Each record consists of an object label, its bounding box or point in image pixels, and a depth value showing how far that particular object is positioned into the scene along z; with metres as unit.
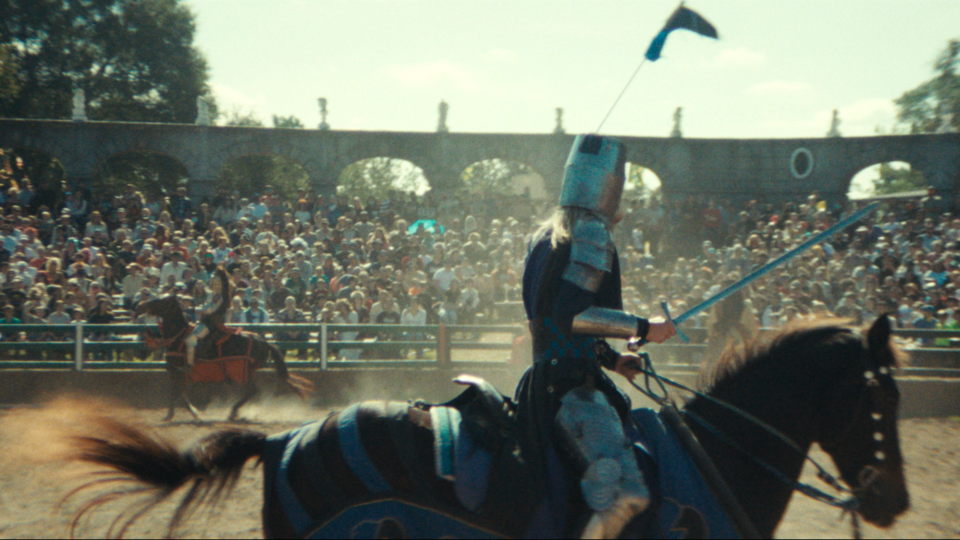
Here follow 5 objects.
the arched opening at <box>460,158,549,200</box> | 52.91
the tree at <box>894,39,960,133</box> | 48.81
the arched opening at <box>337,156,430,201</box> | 57.02
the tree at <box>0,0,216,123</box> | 34.81
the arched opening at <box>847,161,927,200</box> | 53.19
